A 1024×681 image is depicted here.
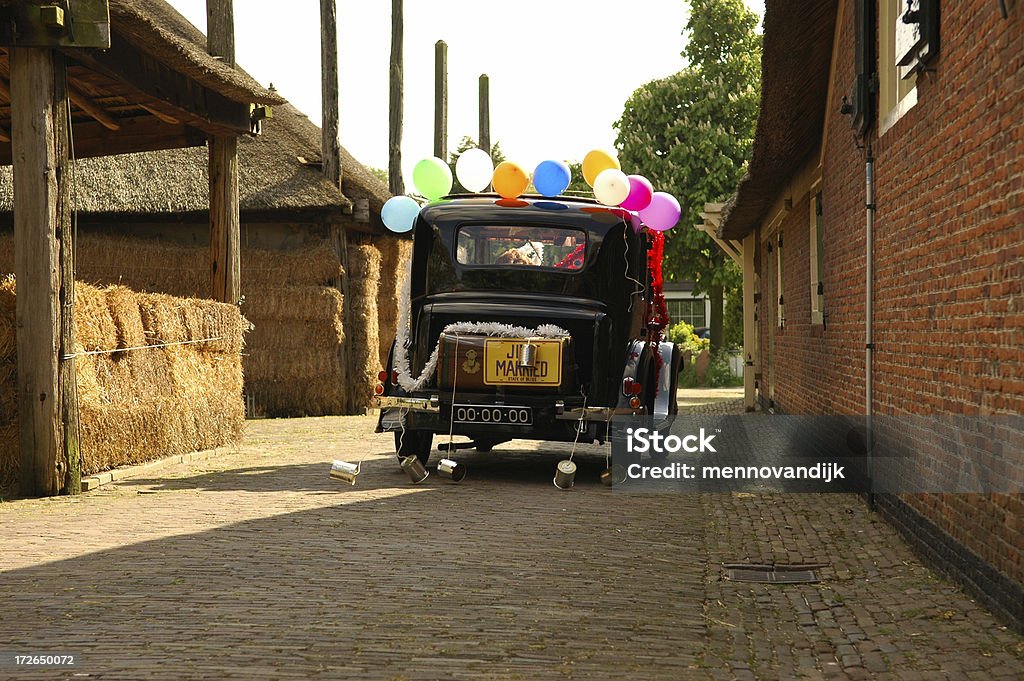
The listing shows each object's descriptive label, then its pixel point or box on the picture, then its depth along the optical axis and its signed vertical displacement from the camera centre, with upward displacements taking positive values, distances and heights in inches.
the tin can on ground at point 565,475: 435.5 -49.6
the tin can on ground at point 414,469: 449.1 -48.5
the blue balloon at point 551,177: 490.0 +55.3
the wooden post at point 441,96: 1229.7 +215.4
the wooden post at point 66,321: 423.8 +3.3
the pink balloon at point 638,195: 502.4 +49.3
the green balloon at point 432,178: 514.6 +58.5
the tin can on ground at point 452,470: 454.3 -49.5
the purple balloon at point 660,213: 529.7 +44.6
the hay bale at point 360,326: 867.4 +1.1
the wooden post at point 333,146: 856.3 +119.4
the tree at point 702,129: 1529.3 +232.6
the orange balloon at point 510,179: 482.0 +53.8
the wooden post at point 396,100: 1037.2 +180.0
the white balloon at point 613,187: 482.6 +50.4
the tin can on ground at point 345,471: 437.1 -47.8
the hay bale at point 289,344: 837.2 -9.8
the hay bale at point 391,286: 971.3 +31.1
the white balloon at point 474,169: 496.4 +59.2
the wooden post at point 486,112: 1364.4 +224.1
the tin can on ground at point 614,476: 453.7 -52.8
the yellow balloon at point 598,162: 510.6 +63.1
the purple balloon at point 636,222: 494.9 +38.5
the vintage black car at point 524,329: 443.5 -1.2
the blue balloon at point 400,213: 532.7 +46.3
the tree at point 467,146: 2385.6 +326.7
